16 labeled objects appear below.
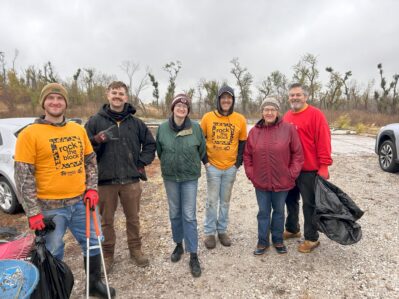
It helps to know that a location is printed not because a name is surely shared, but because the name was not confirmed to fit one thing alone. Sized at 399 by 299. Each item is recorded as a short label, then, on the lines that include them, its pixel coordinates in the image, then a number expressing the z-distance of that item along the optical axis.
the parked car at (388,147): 6.70
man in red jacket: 3.19
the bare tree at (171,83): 41.61
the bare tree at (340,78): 36.97
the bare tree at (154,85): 43.03
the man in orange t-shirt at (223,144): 3.46
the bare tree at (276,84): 43.09
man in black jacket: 2.96
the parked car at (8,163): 4.62
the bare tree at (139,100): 39.68
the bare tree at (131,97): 42.42
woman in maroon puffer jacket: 3.15
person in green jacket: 3.12
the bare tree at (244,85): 45.31
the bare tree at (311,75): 38.28
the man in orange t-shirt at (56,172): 2.28
